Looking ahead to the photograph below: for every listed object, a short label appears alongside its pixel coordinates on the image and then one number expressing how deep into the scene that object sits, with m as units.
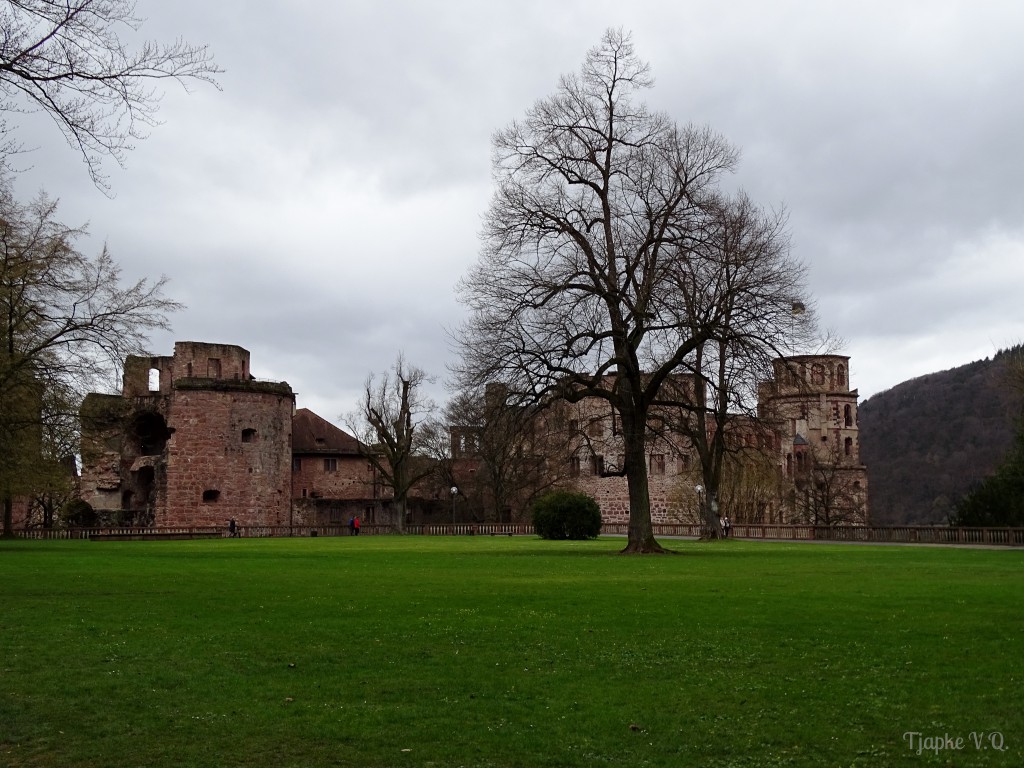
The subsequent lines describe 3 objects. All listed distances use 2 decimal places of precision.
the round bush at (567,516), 43.84
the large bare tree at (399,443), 63.94
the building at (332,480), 71.31
